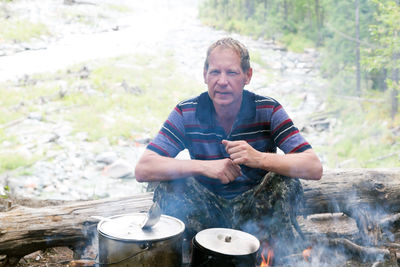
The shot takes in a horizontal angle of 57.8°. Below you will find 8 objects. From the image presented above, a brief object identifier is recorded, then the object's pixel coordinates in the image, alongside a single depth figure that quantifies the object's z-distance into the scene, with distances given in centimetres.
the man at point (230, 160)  238
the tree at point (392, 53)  633
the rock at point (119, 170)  662
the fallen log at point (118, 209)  266
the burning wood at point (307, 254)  262
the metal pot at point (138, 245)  185
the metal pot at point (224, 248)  181
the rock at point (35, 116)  759
